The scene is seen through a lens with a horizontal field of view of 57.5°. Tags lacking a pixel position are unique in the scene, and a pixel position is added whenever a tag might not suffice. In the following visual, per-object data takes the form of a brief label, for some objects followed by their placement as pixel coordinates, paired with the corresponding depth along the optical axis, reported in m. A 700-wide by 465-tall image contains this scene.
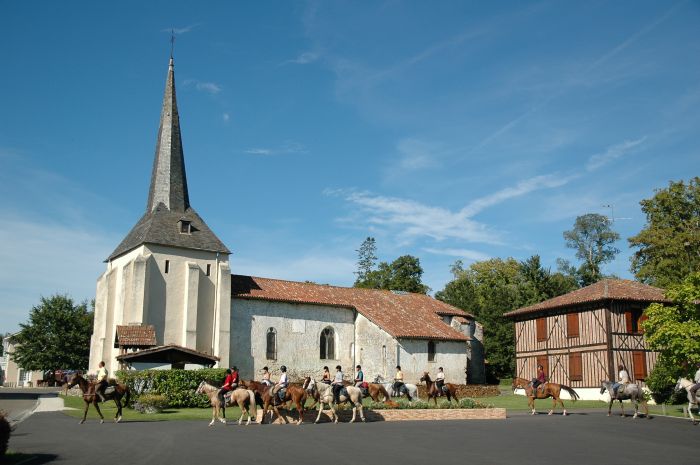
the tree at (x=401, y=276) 75.69
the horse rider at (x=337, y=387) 22.94
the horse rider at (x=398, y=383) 29.02
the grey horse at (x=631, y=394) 25.78
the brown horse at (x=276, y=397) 22.00
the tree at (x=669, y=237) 52.59
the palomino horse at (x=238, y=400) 21.47
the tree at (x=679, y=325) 24.45
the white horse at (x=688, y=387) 22.92
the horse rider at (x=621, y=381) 26.17
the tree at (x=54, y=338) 59.50
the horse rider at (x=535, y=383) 27.05
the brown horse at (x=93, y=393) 21.53
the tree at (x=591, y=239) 79.44
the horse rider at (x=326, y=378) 23.48
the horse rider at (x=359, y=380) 26.16
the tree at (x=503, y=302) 57.31
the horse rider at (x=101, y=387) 21.47
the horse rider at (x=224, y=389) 21.77
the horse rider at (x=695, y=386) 22.58
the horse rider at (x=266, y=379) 23.03
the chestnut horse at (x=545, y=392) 26.66
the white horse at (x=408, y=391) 28.52
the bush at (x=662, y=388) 32.78
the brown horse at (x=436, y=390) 27.19
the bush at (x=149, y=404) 25.02
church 39.88
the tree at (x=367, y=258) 88.89
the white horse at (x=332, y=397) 22.50
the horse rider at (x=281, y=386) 22.20
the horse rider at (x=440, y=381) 27.83
